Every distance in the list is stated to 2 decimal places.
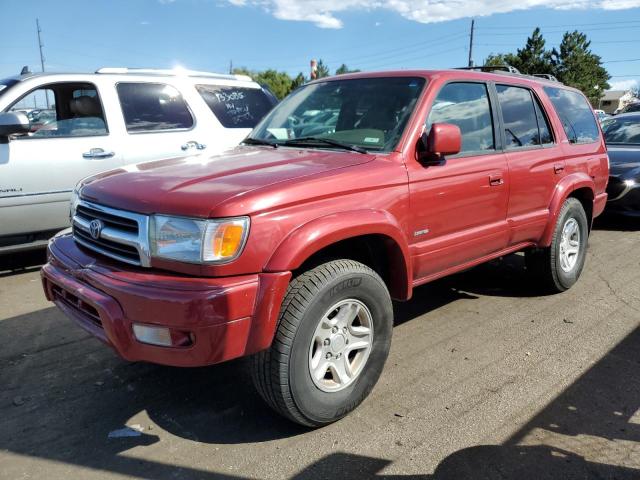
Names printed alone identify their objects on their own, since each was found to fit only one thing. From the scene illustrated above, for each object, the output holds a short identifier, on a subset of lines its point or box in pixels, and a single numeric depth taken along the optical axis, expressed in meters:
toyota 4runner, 2.36
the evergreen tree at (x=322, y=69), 79.12
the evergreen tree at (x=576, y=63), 59.66
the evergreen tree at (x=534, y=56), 58.19
